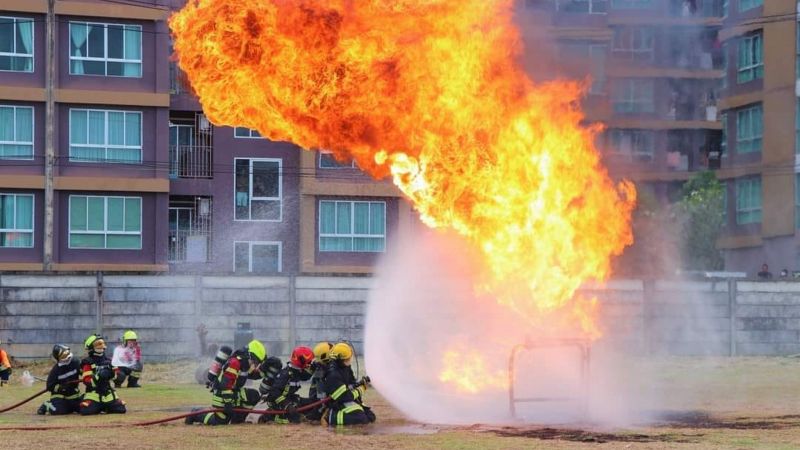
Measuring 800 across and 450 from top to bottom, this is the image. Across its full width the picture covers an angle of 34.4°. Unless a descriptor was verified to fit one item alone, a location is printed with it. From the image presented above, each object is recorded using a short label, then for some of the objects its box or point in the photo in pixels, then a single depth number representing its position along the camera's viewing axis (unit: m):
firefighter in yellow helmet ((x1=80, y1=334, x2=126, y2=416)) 27.47
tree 56.38
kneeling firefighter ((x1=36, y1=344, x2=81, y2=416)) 27.59
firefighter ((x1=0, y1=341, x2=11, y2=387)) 38.25
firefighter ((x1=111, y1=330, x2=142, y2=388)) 37.09
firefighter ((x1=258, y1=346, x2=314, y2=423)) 25.34
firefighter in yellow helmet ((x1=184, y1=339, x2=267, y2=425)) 24.80
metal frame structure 24.56
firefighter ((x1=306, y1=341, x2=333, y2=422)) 25.14
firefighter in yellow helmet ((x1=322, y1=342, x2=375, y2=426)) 24.56
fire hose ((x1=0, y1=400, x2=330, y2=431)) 24.57
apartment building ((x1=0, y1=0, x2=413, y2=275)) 53.28
